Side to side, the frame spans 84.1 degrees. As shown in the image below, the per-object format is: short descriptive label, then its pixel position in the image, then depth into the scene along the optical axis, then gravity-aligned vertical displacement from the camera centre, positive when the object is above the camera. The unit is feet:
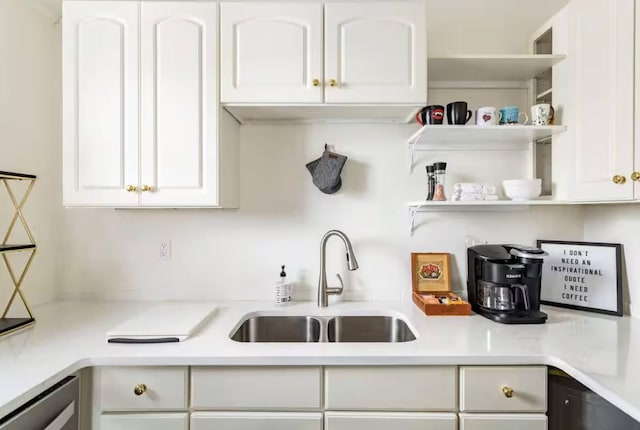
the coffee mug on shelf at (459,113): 5.31 +1.51
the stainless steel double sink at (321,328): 5.51 -1.81
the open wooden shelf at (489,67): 5.32 +2.32
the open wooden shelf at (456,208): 5.99 +0.10
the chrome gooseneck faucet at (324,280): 5.74 -1.10
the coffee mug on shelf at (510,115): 5.35 +1.49
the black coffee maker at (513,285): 4.90 -1.02
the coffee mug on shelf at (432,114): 5.30 +1.49
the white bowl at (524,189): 5.31 +0.37
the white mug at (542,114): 5.24 +1.48
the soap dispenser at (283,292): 5.87 -1.30
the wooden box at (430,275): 6.02 -1.05
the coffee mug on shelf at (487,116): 5.32 +1.46
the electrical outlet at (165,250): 6.22 -0.64
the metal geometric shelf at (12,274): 4.42 -0.81
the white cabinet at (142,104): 5.02 +1.56
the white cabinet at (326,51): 5.02 +2.31
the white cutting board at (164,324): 4.28 -1.47
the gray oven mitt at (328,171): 5.94 +0.71
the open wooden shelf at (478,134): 5.19 +1.25
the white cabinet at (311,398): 3.92 -2.05
